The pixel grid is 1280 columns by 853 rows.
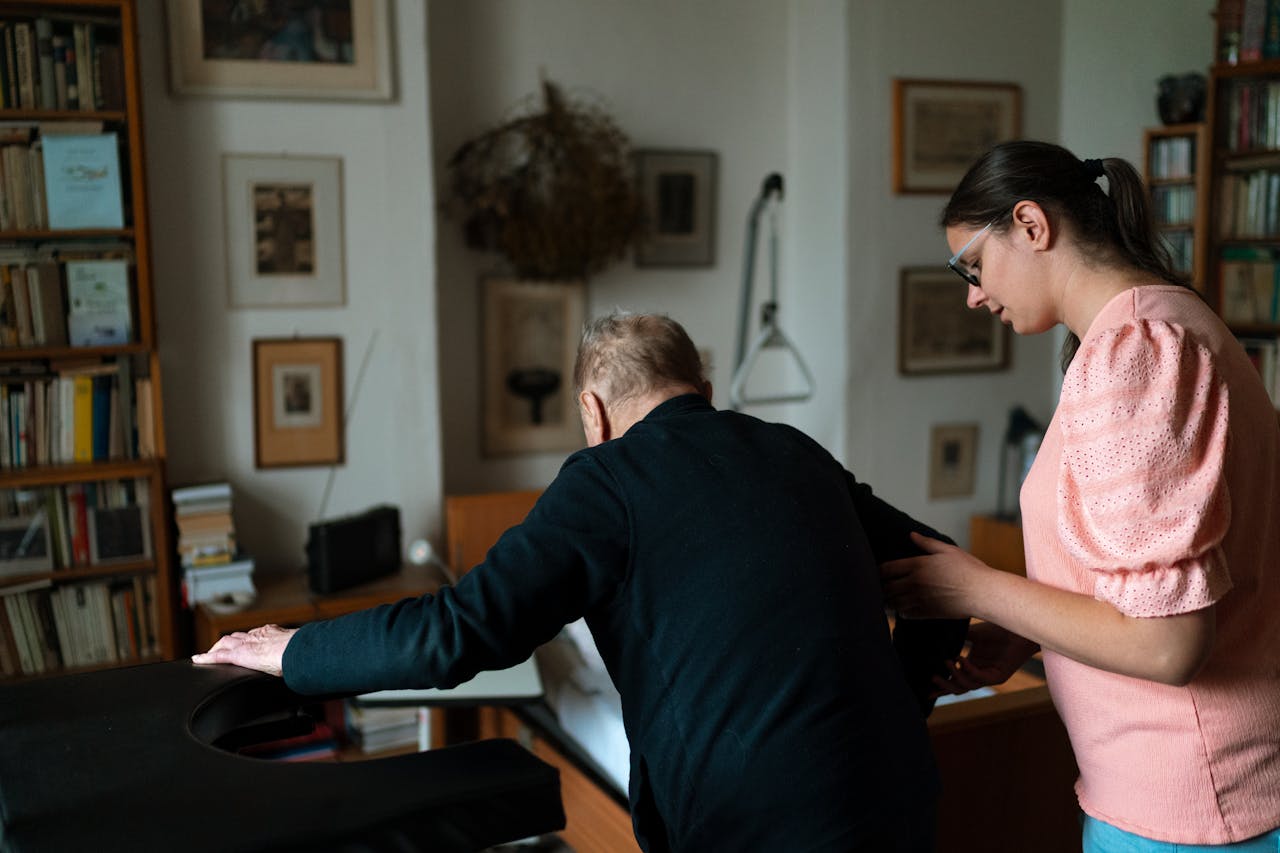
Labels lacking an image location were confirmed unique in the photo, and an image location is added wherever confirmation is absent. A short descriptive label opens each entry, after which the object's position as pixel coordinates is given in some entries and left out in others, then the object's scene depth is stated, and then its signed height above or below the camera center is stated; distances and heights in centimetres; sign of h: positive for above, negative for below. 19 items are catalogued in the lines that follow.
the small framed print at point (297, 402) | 398 -36
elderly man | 129 -38
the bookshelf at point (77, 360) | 344 -19
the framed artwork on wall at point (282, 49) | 378 +79
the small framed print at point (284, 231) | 390 +21
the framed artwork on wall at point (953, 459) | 497 -73
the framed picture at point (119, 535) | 360 -71
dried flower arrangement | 427 +35
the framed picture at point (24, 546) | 350 -72
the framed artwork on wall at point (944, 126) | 470 +62
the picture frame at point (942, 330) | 484 -19
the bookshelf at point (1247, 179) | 413 +35
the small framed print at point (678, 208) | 465 +31
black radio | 367 -80
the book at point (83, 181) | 343 +34
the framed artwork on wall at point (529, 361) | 448 -27
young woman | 120 -26
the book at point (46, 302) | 348 -1
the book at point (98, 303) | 352 -2
